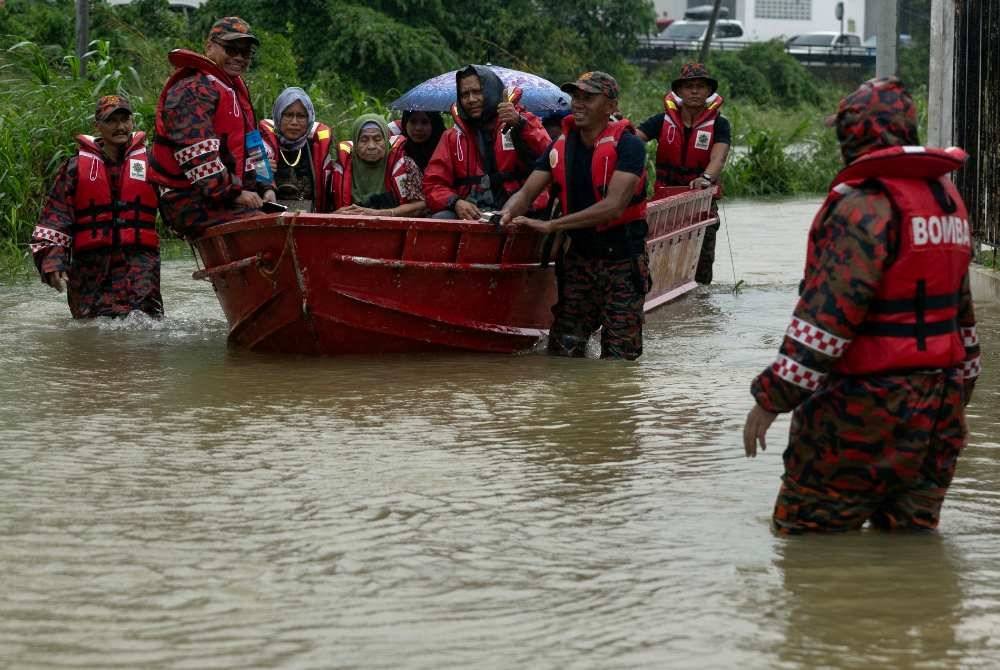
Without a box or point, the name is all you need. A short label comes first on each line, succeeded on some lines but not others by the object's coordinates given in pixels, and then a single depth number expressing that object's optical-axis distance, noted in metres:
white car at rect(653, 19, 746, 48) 53.19
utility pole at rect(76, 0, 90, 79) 16.66
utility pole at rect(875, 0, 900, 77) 14.43
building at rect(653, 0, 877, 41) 69.81
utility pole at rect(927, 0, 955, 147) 12.00
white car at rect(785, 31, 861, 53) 56.28
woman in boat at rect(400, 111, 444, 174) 9.86
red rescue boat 8.55
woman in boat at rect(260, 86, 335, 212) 9.55
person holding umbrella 9.20
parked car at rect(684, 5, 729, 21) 64.44
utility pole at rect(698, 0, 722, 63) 42.50
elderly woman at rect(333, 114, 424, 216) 9.67
